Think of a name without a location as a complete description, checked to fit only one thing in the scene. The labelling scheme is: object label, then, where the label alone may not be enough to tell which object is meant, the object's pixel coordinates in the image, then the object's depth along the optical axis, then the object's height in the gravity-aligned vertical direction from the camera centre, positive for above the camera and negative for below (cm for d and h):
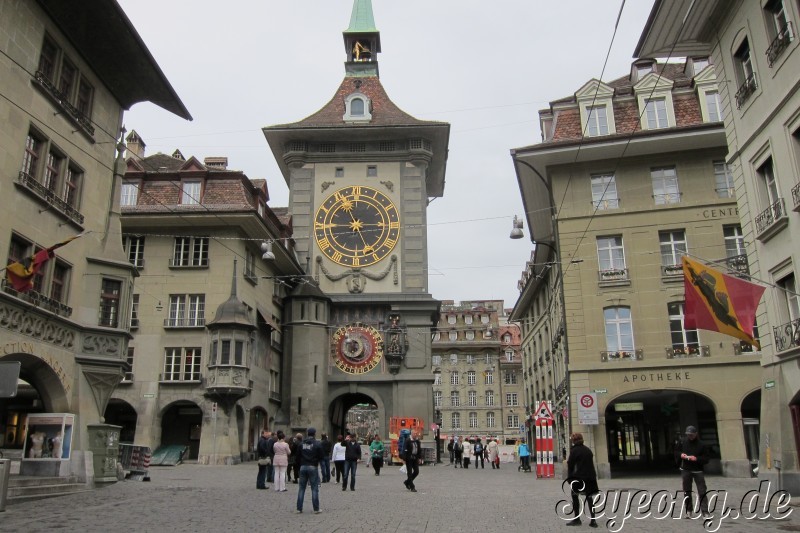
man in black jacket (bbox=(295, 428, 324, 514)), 1420 -29
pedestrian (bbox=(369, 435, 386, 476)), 2917 -28
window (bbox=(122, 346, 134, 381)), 3557 +405
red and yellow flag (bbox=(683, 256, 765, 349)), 1559 +305
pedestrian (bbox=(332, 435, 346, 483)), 2205 -22
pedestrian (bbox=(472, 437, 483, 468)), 4321 -14
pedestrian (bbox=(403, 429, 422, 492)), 2033 -32
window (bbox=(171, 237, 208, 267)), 3722 +994
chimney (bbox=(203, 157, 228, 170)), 4796 +1861
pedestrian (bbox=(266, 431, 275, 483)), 2169 -14
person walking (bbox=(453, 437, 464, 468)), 4238 -30
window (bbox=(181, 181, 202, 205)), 3797 +1339
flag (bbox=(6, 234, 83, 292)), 1633 +401
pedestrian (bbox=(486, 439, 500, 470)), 4234 -44
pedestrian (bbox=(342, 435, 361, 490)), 2061 -30
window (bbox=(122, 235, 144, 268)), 3722 +1020
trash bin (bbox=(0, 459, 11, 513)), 1344 -48
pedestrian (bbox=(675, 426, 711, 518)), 1312 -34
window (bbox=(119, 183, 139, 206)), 3788 +1317
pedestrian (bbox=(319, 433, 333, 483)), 2165 -62
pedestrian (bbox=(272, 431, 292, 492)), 1950 -31
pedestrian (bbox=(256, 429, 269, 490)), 2038 -64
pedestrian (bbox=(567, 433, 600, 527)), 1195 -51
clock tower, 4462 +1268
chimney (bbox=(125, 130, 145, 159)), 4612 +1919
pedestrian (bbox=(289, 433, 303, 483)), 2026 -39
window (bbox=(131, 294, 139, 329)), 3609 +674
